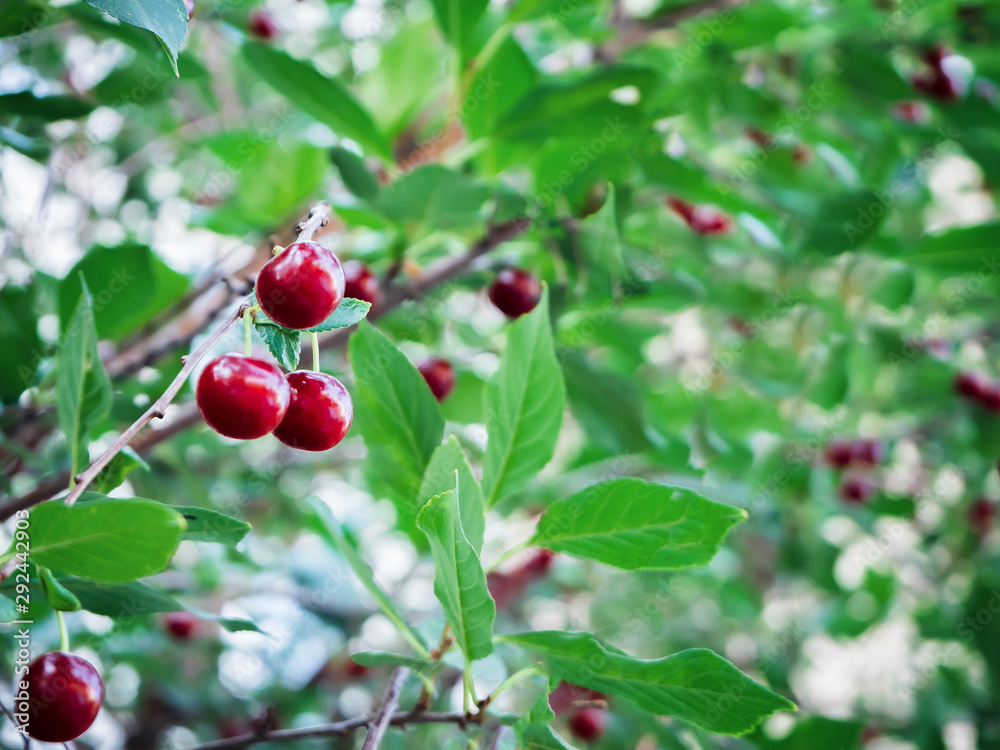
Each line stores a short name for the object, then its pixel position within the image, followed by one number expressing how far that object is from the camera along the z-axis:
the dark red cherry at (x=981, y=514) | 0.68
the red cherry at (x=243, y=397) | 0.25
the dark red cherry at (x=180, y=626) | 0.64
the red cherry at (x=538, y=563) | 0.64
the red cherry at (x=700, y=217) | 0.48
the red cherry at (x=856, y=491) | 0.66
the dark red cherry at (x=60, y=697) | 0.26
